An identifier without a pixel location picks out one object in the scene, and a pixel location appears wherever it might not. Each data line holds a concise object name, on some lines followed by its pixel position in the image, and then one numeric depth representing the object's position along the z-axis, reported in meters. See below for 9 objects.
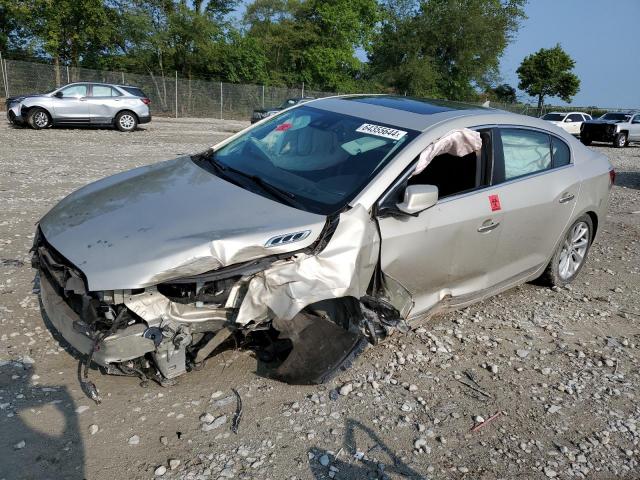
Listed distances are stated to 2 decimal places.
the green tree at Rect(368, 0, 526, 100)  44.12
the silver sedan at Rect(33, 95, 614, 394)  2.80
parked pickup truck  24.31
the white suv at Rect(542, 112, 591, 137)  26.52
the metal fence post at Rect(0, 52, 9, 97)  24.37
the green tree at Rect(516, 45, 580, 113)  51.41
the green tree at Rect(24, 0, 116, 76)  27.55
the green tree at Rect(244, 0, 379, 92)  41.16
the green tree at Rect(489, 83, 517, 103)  52.75
